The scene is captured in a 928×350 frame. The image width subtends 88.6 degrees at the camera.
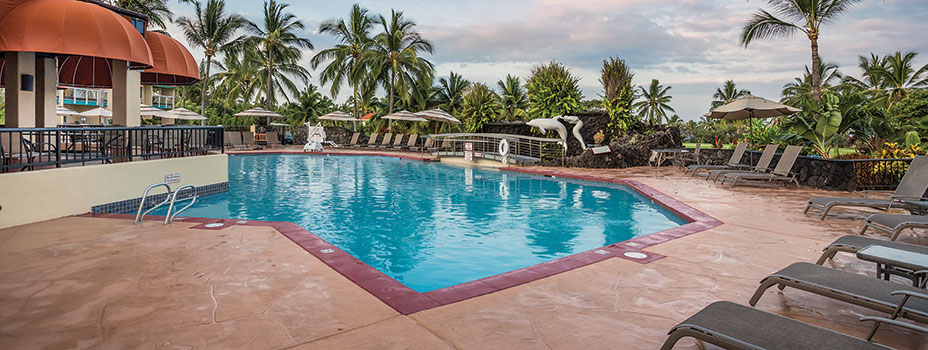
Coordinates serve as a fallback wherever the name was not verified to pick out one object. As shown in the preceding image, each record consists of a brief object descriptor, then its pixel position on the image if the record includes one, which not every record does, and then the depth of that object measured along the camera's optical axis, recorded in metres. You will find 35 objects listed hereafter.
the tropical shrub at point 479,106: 24.36
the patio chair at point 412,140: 26.44
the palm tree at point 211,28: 32.09
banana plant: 12.05
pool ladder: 6.52
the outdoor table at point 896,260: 3.33
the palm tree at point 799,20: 19.75
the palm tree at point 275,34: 33.47
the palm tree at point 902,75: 29.52
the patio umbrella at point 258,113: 28.78
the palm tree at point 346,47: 33.38
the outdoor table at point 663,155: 16.51
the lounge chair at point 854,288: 2.86
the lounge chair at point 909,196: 6.62
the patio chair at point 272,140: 28.69
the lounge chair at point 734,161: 13.21
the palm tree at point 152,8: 23.62
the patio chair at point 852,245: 4.10
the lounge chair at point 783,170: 10.77
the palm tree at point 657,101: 56.22
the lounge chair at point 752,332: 2.31
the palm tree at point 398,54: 31.69
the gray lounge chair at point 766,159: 11.50
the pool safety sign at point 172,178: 9.32
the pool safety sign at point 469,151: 19.69
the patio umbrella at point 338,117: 31.62
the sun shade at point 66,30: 7.96
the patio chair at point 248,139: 26.99
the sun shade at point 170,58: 11.49
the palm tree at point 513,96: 34.16
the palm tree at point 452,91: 34.09
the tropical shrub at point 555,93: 22.16
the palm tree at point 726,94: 59.50
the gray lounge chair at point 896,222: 5.17
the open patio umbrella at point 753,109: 12.57
